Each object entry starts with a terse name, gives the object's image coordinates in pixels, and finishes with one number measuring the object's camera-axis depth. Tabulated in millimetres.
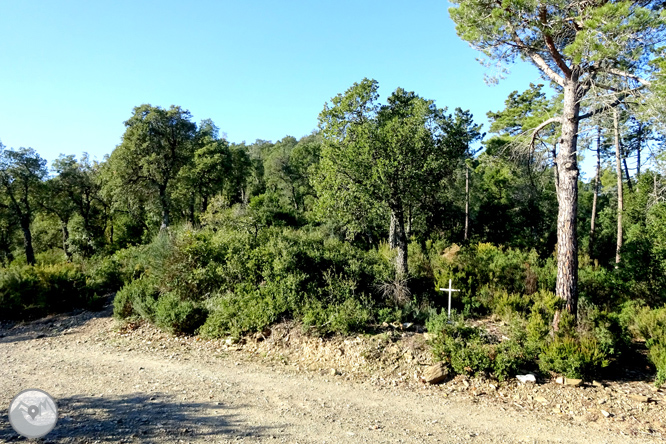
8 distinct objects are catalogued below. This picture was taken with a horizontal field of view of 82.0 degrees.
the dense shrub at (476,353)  6320
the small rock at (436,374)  6410
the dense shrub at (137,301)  9781
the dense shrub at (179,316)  9070
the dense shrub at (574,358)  6086
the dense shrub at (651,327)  6122
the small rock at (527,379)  6138
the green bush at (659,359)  5965
